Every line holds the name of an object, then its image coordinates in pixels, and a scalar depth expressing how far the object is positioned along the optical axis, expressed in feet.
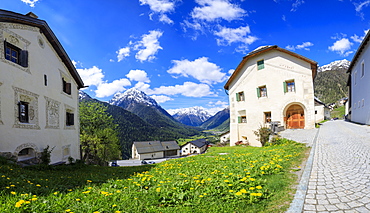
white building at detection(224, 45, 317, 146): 58.49
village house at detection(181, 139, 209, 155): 233.14
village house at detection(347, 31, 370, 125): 61.21
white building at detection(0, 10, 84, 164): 28.19
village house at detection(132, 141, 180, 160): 201.87
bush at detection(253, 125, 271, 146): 52.90
